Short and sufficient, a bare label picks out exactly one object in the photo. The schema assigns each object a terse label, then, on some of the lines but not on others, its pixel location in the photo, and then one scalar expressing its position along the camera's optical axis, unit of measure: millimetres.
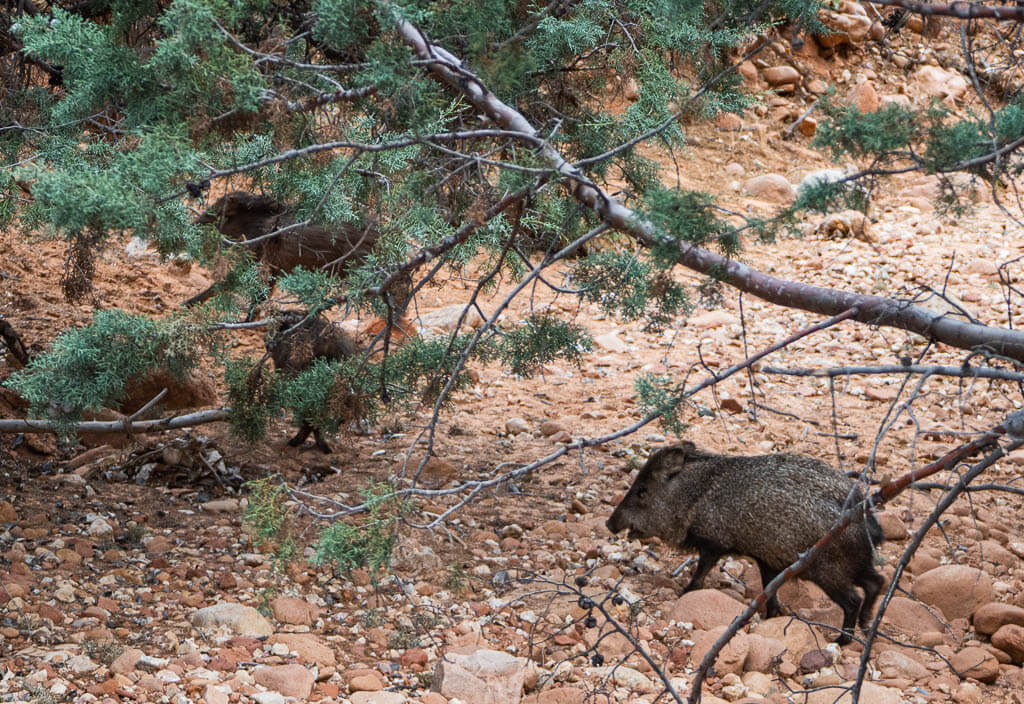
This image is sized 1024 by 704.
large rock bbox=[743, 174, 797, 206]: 24000
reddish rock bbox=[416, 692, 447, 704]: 7801
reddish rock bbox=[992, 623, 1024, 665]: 8844
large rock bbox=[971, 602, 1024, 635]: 9195
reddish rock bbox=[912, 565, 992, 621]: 9609
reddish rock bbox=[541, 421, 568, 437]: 14125
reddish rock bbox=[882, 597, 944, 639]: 9539
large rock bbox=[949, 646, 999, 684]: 8570
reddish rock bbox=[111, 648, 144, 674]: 7859
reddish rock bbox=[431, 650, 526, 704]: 7891
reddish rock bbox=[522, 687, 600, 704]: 7977
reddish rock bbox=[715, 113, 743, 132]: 26875
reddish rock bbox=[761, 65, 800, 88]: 27406
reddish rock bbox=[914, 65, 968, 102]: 28031
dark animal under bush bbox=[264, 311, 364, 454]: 9672
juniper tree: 6676
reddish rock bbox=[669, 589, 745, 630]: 9398
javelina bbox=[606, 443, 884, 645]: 9312
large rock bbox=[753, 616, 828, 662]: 9053
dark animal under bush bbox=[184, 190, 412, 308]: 15383
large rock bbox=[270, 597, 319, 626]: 9125
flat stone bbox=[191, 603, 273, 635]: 8836
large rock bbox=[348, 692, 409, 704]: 7778
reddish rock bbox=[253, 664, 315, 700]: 7848
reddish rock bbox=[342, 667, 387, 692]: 8078
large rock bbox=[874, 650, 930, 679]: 8672
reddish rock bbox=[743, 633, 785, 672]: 8766
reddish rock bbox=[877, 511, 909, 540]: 11055
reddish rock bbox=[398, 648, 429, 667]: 8656
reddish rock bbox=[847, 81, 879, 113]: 26109
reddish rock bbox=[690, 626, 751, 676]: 8703
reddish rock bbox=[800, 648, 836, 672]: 8750
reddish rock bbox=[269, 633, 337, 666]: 8461
